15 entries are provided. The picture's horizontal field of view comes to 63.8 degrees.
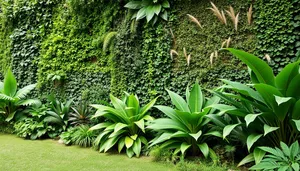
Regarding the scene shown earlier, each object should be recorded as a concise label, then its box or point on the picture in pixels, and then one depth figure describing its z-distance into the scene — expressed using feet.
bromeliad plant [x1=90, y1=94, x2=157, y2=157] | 12.05
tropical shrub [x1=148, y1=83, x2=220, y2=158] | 10.49
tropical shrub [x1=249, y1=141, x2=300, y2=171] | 7.49
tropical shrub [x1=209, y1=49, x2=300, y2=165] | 8.89
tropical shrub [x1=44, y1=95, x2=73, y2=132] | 15.55
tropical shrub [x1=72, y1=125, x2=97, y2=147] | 13.64
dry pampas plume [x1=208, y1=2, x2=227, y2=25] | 12.16
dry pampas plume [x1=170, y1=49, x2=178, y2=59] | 13.57
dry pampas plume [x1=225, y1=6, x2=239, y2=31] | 11.82
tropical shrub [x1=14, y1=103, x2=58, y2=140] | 15.30
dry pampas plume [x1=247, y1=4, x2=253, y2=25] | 11.60
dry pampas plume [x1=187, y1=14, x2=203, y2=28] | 12.84
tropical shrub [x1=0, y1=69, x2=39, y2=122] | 16.78
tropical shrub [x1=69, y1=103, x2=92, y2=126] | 15.18
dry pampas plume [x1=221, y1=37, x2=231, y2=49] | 12.14
